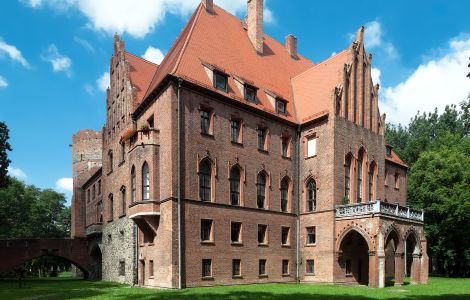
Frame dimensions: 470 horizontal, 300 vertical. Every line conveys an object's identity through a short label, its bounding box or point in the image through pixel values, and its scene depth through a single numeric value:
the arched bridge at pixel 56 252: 38.03
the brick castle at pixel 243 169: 24.41
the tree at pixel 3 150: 34.81
